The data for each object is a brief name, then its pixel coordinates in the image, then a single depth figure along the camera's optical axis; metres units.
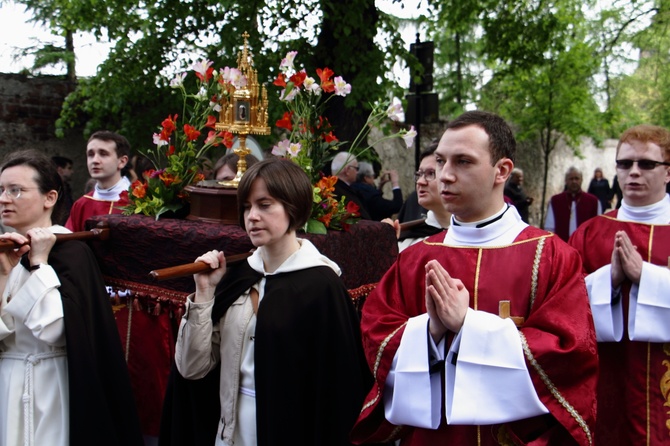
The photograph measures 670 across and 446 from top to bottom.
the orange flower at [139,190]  4.15
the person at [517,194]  10.82
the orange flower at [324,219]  3.86
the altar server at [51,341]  3.27
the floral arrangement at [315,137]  3.92
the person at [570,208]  10.30
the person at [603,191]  17.00
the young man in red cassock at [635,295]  3.75
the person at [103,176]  5.38
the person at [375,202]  7.47
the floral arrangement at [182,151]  4.11
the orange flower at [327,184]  3.91
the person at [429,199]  4.44
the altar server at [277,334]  3.01
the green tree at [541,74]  11.09
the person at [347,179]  5.51
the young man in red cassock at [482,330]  2.43
